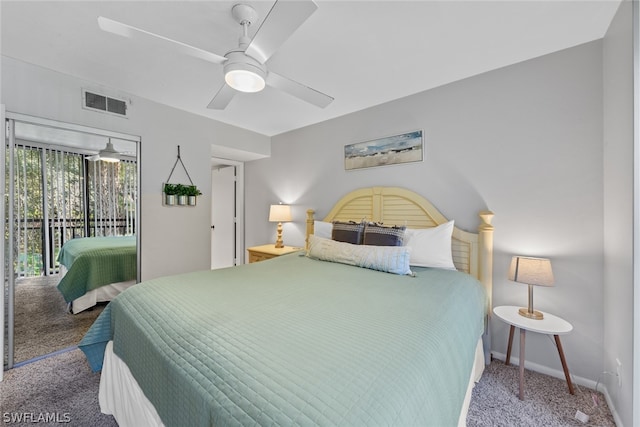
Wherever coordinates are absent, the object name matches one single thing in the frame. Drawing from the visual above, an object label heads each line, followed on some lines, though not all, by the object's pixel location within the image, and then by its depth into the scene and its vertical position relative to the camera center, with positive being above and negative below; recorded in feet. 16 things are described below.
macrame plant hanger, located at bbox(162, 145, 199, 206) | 9.49 +0.73
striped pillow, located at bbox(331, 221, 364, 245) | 7.95 -0.68
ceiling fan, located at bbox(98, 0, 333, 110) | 3.78 +2.83
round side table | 5.29 -2.44
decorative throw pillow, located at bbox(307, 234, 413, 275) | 6.47 -1.22
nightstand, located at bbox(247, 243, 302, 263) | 10.67 -1.72
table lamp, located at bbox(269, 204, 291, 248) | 11.63 -0.17
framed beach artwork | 8.43 +2.11
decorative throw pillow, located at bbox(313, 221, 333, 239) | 9.10 -0.66
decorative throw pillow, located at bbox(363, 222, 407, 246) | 7.21 -0.72
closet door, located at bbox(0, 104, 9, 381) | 6.01 -0.11
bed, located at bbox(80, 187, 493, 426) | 2.37 -1.64
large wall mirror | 6.73 -0.52
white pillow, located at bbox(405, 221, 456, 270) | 6.92 -1.03
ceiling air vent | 7.70 +3.36
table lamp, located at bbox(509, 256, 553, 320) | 5.57 -1.40
